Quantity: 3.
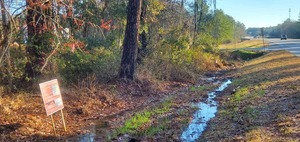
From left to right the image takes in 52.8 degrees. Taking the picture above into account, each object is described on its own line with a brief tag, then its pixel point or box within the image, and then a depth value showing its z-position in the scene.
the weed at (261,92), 10.95
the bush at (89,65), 11.85
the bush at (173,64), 16.78
